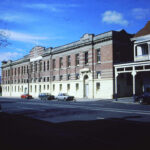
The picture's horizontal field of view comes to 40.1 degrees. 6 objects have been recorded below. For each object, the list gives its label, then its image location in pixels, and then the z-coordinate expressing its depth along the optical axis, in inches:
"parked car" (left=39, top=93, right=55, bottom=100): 1644.9
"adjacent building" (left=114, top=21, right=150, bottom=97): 1197.7
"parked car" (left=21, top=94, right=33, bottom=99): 1941.3
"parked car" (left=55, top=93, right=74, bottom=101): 1419.8
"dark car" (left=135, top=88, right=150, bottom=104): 993.5
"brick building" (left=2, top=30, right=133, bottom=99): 1411.2
